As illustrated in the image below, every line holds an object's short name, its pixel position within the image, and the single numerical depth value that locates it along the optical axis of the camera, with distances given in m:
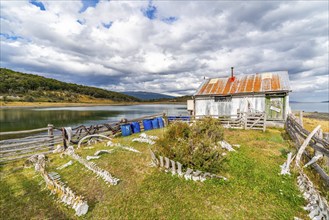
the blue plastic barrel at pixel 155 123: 16.89
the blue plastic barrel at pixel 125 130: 14.40
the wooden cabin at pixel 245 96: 15.80
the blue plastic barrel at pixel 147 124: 16.23
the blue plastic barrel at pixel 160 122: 17.38
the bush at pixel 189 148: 6.12
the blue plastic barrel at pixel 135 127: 15.21
